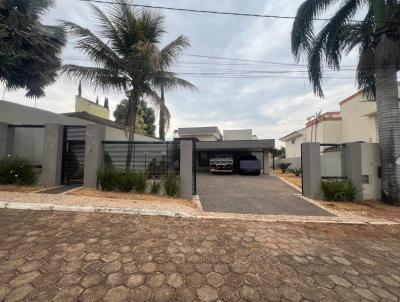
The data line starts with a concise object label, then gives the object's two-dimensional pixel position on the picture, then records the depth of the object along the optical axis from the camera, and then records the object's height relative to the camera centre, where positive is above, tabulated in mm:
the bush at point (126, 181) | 7363 -730
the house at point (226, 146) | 18555 +1594
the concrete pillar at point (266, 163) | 20647 -64
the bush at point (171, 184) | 7578 -855
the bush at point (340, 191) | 7895 -1120
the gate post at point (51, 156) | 7723 +193
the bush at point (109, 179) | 7352 -655
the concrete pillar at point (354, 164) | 8031 -40
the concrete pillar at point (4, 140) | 7844 +820
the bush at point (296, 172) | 17905 -850
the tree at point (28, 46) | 7238 +4549
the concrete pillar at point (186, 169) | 7746 -280
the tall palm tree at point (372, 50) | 7258 +4657
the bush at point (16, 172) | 7273 -418
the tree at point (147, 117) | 35800 +8210
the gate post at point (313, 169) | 8273 -260
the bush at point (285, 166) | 22828 -410
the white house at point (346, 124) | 17266 +4070
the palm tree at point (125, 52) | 8141 +4654
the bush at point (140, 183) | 7438 -807
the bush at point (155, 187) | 7602 -978
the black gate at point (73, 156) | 8094 +210
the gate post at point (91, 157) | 7605 +161
